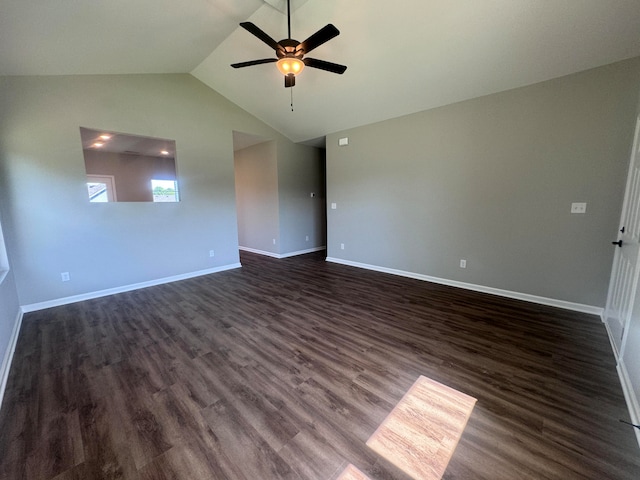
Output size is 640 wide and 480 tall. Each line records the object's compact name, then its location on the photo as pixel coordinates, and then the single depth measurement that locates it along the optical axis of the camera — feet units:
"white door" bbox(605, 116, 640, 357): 6.40
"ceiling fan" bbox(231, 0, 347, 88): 6.93
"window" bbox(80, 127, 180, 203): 15.07
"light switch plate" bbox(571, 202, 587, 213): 9.22
